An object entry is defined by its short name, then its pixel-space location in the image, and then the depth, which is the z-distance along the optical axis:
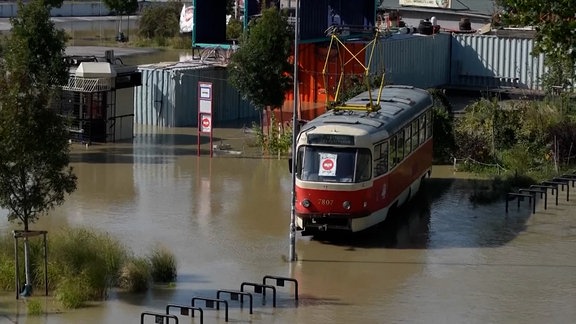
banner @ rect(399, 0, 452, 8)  63.84
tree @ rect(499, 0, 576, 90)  28.39
